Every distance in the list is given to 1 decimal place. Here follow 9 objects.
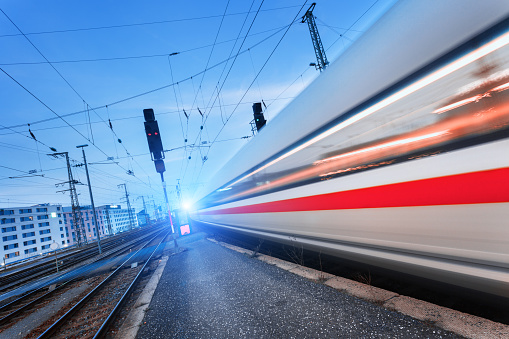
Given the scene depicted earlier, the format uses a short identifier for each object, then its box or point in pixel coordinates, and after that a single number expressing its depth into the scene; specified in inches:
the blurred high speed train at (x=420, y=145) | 61.3
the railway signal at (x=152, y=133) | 394.6
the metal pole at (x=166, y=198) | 483.2
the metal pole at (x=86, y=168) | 706.8
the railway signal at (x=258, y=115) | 476.1
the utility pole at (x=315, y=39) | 410.6
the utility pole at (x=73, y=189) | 959.4
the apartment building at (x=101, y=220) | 3471.5
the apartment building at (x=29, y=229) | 2465.6
